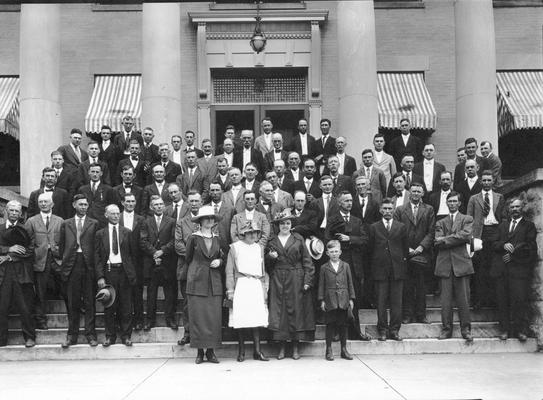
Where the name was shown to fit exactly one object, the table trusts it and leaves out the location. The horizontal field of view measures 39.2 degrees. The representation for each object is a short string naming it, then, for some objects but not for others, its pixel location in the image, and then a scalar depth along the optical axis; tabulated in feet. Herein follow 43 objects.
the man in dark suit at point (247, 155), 46.98
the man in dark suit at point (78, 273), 37.91
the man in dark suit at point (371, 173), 44.73
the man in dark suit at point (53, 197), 42.65
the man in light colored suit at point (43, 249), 39.24
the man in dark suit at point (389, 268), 38.40
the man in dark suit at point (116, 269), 37.83
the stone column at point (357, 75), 55.21
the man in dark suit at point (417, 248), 39.63
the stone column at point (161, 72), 54.75
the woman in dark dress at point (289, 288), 37.01
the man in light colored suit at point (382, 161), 47.19
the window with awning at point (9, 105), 65.10
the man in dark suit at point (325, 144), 48.85
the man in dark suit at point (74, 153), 47.80
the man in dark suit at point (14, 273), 38.11
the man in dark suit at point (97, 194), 42.19
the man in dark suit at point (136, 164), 45.62
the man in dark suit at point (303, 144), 49.57
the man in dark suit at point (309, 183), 42.68
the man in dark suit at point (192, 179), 44.50
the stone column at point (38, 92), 55.67
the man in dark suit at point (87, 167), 44.60
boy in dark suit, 36.47
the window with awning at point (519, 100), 65.51
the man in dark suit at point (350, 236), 38.70
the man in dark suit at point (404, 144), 50.08
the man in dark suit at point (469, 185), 42.45
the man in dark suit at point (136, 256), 38.63
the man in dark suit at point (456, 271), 38.32
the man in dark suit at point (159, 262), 38.65
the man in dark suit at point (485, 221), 40.19
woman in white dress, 36.32
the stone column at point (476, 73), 57.52
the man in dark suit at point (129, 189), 42.65
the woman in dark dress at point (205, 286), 35.94
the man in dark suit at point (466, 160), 43.98
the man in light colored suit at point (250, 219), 37.99
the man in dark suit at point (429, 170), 45.03
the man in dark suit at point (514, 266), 38.42
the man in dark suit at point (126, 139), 48.60
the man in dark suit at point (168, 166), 45.19
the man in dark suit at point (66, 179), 44.37
